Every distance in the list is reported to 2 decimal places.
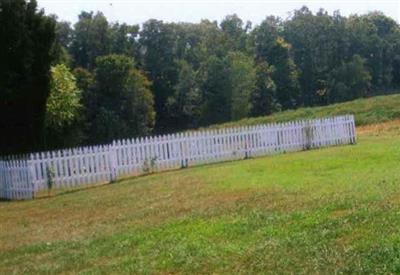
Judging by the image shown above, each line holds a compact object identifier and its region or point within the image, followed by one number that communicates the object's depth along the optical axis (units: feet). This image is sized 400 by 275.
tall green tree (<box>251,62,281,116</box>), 222.07
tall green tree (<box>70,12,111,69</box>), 220.41
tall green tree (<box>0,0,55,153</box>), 75.51
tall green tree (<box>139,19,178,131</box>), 230.89
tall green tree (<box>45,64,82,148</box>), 105.60
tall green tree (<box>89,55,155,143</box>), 175.73
